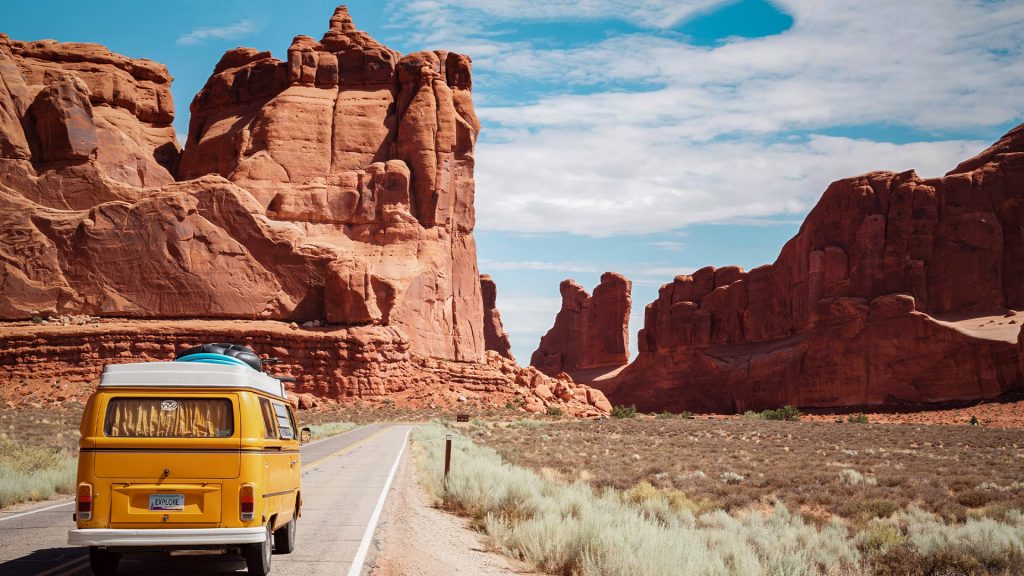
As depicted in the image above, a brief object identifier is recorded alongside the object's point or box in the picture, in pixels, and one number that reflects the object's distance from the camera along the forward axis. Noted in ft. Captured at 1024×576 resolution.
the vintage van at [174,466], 27.12
